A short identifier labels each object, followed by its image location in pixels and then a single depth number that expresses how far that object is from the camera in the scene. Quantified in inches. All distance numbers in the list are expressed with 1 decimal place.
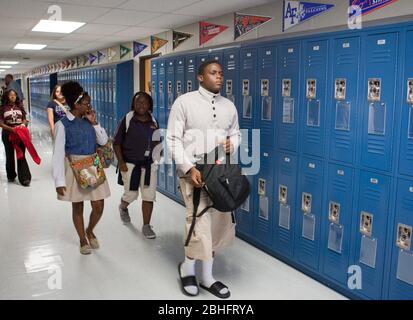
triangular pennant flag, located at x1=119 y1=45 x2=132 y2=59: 321.1
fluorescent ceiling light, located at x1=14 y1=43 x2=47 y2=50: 361.7
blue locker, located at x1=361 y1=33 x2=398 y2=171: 99.1
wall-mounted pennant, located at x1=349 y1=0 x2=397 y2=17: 114.8
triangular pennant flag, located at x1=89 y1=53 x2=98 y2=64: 415.8
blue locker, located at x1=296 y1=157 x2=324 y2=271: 122.8
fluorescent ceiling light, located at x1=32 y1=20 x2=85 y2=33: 233.1
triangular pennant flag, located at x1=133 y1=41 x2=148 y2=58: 291.6
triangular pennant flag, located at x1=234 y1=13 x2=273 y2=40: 169.3
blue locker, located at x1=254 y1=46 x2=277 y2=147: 137.6
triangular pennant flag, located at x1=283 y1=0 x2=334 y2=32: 138.4
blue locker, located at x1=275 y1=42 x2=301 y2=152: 127.8
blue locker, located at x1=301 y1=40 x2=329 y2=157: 118.4
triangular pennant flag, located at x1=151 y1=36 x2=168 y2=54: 261.4
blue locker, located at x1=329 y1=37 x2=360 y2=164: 108.6
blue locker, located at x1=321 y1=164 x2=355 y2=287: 112.9
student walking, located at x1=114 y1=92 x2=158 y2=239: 154.1
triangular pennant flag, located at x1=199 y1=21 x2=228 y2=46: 200.1
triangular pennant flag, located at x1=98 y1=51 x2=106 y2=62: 385.7
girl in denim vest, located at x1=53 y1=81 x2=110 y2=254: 127.0
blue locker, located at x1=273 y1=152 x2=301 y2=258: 132.7
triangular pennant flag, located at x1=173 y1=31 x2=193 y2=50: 230.7
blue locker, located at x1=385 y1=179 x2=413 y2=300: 96.7
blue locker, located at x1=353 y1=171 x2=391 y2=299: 103.1
